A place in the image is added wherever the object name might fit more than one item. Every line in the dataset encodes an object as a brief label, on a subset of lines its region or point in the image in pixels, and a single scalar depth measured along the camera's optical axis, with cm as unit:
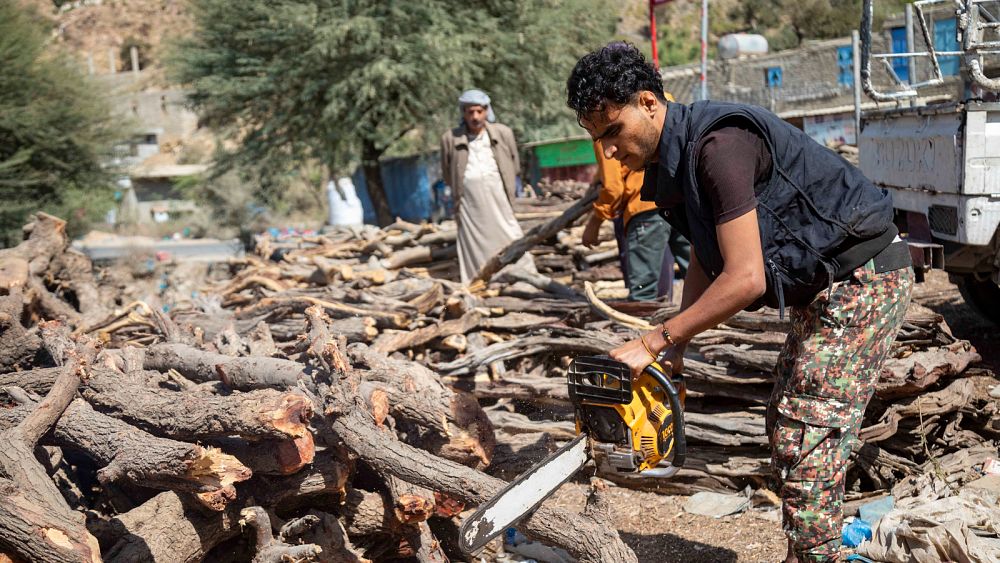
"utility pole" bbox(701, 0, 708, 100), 1279
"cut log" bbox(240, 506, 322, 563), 329
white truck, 473
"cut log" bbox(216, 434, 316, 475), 337
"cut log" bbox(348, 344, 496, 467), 388
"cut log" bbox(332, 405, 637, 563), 313
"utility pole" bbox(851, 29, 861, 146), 964
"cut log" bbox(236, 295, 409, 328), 610
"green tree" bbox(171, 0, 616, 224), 1575
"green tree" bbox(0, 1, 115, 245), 1553
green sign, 1897
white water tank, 2226
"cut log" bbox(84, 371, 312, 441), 330
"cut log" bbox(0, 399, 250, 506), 325
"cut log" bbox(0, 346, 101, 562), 288
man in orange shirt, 554
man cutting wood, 254
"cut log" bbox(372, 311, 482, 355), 575
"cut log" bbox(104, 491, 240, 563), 317
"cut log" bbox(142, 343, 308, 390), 410
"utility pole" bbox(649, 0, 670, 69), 1066
